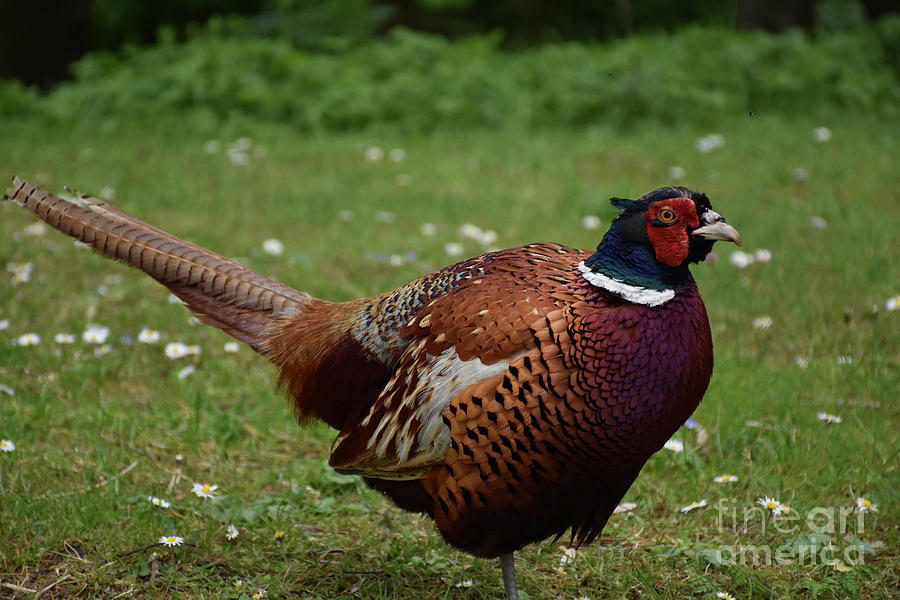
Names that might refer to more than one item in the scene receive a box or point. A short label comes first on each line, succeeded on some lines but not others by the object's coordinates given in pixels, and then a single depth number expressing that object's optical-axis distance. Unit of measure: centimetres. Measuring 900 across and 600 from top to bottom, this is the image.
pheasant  448
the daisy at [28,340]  796
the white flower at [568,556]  593
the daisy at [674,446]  661
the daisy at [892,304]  855
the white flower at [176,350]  790
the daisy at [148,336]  810
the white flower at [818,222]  1098
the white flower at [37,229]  1070
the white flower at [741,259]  976
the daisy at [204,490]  613
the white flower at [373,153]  1399
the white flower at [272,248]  1012
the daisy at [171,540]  559
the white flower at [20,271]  923
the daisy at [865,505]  603
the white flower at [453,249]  1023
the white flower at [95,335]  810
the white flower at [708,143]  1369
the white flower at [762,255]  962
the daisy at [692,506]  616
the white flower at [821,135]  1391
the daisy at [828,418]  680
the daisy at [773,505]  597
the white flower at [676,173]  1254
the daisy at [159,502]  604
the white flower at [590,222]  1094
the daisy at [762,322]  854
